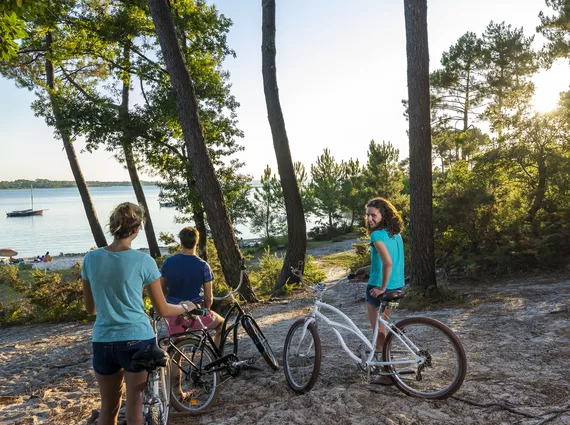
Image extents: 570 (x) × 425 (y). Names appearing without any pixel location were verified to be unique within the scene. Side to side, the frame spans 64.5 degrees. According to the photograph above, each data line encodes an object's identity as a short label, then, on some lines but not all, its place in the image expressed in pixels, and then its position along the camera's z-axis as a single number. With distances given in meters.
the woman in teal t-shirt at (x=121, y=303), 2.63
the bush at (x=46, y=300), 10.08
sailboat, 105.88
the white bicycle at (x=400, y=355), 3.72
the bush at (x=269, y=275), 12.73
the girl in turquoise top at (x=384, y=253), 4.05
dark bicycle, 4.03
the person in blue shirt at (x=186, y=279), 4.29
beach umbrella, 30.91
